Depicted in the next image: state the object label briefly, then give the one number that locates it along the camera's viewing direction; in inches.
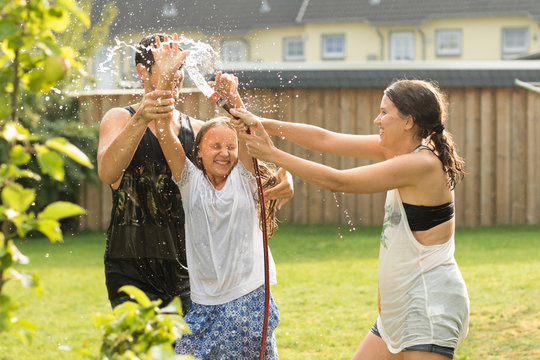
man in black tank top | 132.3
